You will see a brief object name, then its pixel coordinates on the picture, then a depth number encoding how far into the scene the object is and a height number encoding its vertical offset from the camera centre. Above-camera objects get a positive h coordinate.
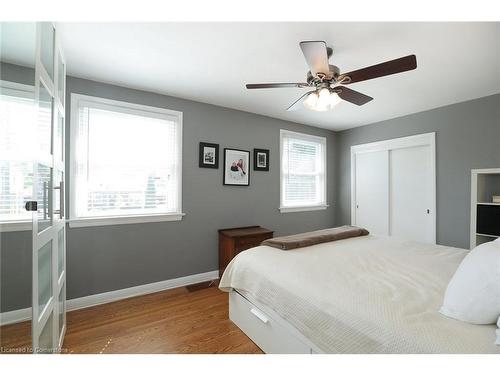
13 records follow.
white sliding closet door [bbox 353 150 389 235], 3.84 -0.05
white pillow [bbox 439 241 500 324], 0.92 -0.43
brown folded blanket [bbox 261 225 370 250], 2.12 -0.50
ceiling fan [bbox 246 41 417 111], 1.43 +0.80
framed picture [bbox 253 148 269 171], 3.51 +0.44
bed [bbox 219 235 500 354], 0.93 -0.58
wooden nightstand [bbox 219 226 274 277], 2.86 -0.67
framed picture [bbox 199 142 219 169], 3.04 +0.44
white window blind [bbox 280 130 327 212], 3.89 +0.29
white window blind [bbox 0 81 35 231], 1.70 +0.31
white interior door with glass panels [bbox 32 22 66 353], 1.21 -0.04
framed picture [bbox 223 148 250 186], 3.24 +0.30
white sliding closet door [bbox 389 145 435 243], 3.34 -0.07
